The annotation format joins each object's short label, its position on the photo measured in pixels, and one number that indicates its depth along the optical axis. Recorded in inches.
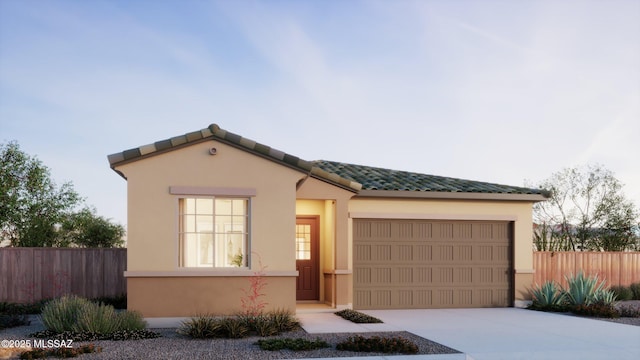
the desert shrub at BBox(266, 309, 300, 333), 450.6
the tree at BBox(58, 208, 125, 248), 911.7
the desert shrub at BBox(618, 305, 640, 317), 578.2
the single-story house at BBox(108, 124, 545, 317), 486.9
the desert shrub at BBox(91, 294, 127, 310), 608.7
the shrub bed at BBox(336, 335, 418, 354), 377.4
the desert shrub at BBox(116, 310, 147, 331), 435.2
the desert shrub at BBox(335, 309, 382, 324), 508.4
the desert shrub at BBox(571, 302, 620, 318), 569.9
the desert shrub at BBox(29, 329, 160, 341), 413.4
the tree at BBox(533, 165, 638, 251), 1028.5
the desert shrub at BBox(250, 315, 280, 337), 436.1
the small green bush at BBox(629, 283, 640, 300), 769.6
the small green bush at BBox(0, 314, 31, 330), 471.2
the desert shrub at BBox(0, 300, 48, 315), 569.4
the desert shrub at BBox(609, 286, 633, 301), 746.8
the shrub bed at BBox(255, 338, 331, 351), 382.0
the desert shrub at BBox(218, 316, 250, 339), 423.5
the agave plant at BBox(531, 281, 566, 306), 625.3
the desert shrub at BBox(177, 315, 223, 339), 422.3
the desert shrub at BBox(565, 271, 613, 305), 617.3
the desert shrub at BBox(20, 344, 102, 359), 347.9
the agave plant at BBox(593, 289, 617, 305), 611.1
